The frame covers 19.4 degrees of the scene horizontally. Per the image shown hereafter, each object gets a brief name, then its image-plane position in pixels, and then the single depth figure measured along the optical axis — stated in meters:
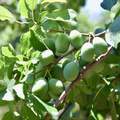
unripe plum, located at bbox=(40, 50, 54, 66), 0.66
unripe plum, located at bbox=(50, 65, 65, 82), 0.69
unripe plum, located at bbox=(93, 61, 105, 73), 0.72
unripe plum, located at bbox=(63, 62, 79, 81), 0.65
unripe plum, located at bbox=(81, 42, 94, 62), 0.67
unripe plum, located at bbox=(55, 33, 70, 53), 0.69
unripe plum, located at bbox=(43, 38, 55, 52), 0.70
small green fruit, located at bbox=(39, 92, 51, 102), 0.67
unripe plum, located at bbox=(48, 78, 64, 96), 0.65
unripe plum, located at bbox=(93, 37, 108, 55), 0.67
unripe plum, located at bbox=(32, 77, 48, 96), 0.64
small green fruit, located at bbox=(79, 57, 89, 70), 0.69
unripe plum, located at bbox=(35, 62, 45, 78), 0.68
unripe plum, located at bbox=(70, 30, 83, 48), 0.69
